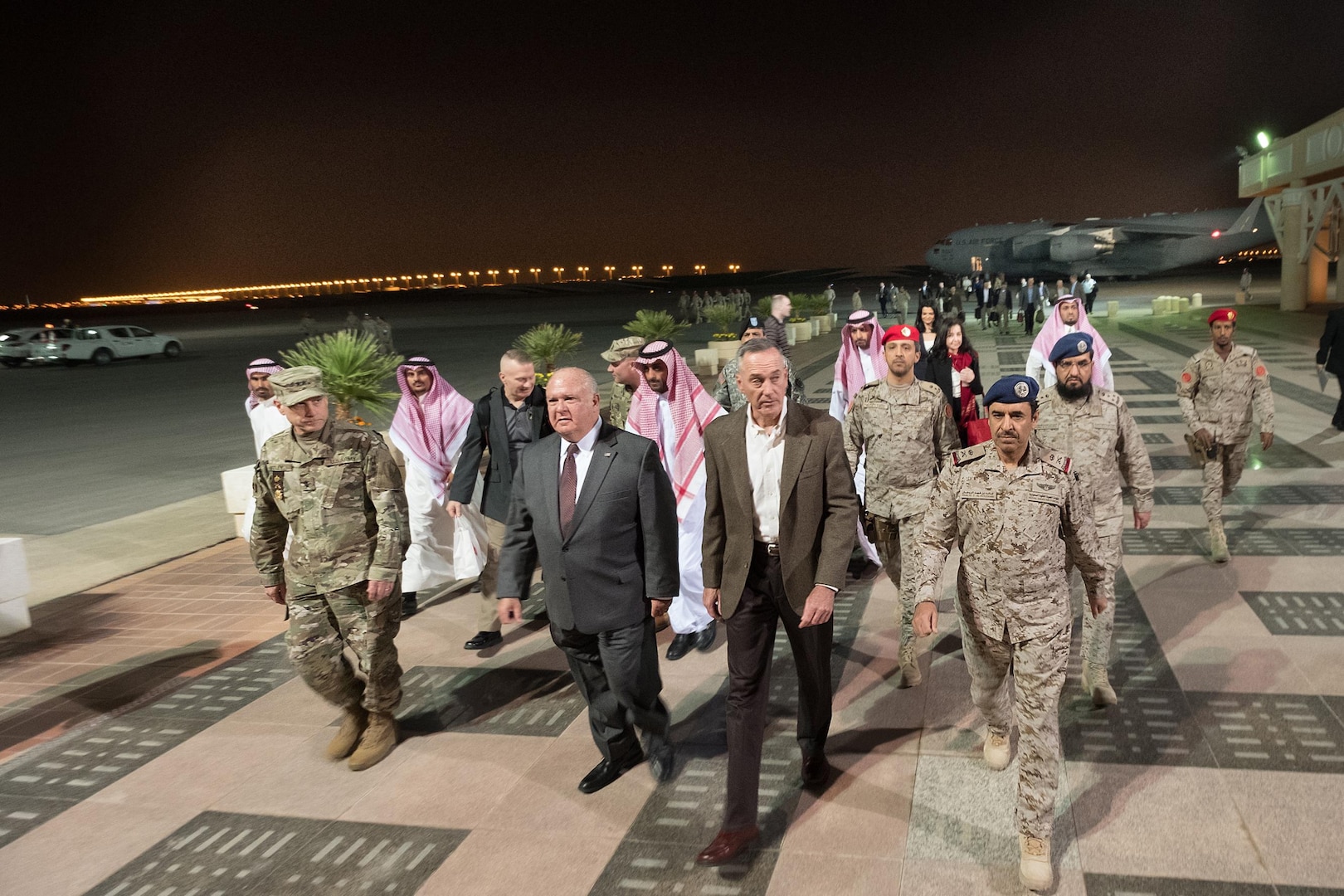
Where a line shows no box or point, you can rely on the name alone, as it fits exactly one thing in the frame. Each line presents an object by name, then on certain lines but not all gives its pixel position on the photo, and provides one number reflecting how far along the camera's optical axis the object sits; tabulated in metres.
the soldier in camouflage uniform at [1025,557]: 3.54
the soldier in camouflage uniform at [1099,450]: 4.89
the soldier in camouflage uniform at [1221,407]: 6.99
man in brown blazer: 3.84
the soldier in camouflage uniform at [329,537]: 4.58
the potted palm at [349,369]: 8.17
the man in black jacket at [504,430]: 6.13
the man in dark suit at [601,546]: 4.20
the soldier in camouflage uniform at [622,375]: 6.65
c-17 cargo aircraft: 58.69
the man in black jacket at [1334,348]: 10.82
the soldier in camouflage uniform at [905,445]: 5.41
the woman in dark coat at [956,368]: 7.71
